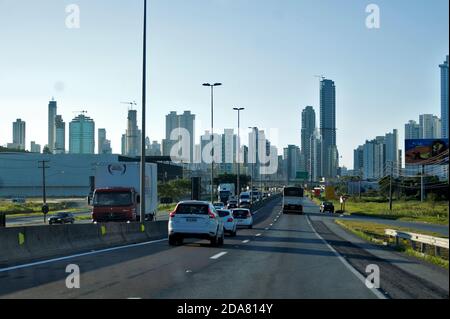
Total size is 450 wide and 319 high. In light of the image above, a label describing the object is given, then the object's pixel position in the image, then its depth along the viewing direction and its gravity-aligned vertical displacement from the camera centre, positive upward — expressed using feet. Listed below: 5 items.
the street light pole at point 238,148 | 282.48 +14.18
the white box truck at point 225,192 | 333.42 -7.84
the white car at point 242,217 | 145.69 -9.25
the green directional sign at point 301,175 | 487.08 +2.36
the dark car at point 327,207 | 312.09 -14.48
